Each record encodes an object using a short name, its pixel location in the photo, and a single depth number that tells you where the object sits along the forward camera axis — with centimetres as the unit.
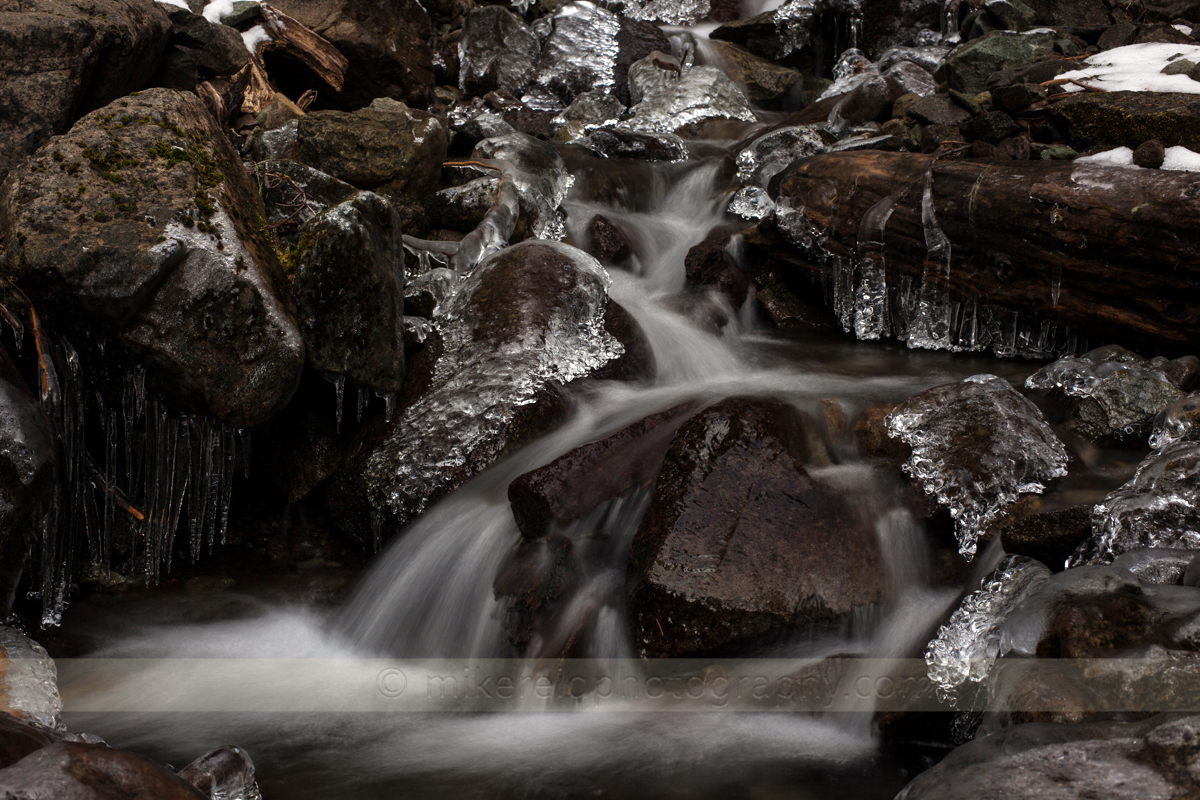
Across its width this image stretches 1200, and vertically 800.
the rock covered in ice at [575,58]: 1102
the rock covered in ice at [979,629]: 297
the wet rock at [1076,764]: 192
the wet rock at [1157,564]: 269
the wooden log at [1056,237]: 427
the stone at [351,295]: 416
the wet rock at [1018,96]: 564
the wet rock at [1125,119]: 477
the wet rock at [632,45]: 1109
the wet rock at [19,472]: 317
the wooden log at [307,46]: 870
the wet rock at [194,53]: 692
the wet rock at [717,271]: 645
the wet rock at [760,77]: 1077
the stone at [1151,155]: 457
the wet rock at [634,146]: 846
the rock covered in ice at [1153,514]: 297
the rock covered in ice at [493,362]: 444
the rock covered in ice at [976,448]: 356
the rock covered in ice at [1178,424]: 360
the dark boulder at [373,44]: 913
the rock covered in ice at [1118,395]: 389
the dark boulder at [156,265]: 356
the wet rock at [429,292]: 525
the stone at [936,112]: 634
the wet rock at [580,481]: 382
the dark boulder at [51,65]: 478
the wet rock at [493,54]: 1109
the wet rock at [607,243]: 686
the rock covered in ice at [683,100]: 961
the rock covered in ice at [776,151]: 733
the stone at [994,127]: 549
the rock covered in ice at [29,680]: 302
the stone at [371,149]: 620
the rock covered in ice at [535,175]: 689
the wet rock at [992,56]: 731
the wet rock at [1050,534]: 314
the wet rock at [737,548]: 322
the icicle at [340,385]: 435
